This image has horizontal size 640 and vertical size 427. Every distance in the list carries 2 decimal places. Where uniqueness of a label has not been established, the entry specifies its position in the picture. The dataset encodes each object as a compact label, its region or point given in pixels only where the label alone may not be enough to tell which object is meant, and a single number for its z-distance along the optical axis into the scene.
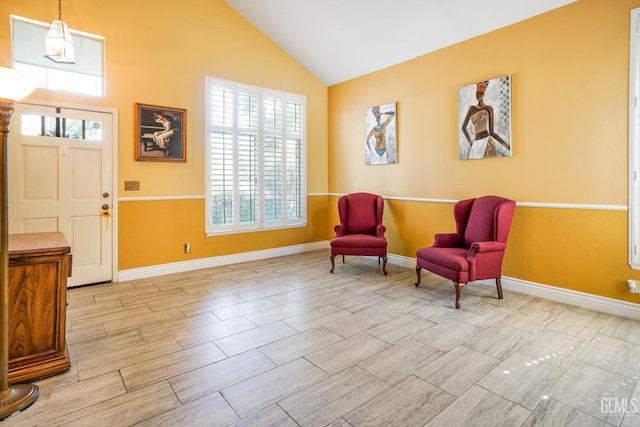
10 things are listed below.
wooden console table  2.10
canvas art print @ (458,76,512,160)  3.87
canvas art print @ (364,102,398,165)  5.14
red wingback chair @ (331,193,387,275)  4.57
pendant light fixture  3.12
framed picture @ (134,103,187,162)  4.34
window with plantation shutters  5.01
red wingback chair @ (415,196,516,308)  3.43
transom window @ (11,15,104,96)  3.70
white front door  3.68
